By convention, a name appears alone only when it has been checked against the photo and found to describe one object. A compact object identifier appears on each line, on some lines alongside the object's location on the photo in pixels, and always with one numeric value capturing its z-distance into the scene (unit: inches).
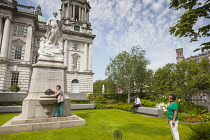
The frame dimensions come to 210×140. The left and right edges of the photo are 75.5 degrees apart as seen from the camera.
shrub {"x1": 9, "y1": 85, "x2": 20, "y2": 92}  962.9
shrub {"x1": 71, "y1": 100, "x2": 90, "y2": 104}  846.8
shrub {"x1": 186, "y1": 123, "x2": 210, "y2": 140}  147.1
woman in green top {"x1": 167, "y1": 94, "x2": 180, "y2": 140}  172.2
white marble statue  341.4
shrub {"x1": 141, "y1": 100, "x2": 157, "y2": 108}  624.7
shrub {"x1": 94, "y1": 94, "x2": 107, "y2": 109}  788.4
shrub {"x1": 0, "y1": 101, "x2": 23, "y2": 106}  627.7
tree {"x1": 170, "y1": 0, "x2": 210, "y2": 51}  284.7
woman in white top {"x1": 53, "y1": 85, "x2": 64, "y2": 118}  279.7
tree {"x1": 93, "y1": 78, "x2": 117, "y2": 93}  3643.7
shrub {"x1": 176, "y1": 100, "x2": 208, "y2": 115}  473.7
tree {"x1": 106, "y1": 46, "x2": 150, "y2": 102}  1044.5
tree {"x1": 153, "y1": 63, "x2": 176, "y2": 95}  1735.5
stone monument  256.8
